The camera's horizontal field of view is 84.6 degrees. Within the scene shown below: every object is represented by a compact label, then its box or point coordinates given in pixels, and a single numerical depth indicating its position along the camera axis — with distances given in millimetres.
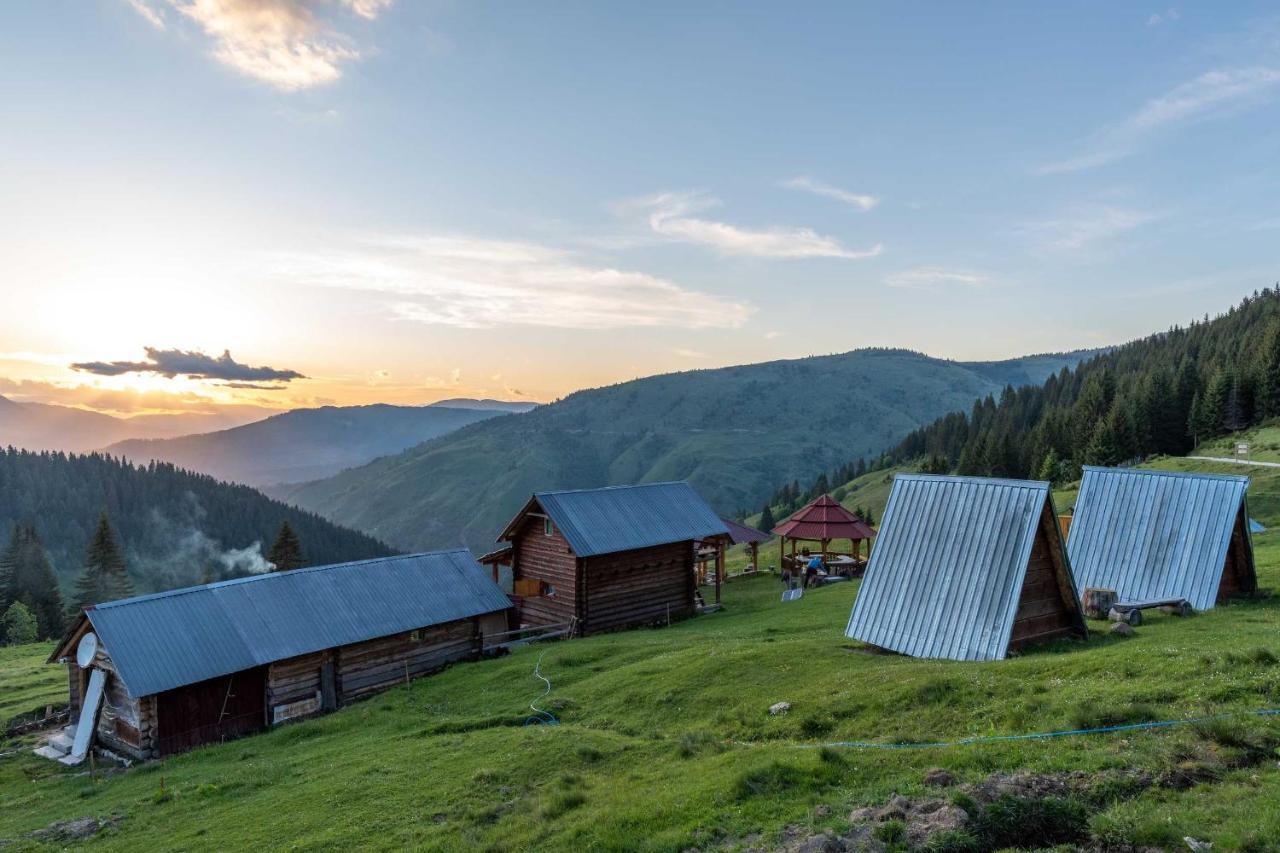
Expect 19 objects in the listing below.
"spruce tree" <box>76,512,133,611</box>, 89562
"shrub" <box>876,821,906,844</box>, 9773
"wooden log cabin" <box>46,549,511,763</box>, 27797
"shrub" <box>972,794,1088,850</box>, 9602
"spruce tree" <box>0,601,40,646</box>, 73125
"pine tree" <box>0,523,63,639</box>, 85438
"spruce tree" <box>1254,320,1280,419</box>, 90312
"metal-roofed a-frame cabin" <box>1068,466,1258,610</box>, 23500
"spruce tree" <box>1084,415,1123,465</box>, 90125
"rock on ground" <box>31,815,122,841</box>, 17766
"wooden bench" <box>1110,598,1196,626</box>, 21359
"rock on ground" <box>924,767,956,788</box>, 11234
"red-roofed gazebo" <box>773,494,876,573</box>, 53156
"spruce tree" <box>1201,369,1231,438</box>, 90812
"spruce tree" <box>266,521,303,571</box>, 83500
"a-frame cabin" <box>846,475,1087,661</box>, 19953
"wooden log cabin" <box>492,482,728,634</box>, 39719
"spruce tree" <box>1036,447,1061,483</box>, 93500
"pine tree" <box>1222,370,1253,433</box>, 91625
